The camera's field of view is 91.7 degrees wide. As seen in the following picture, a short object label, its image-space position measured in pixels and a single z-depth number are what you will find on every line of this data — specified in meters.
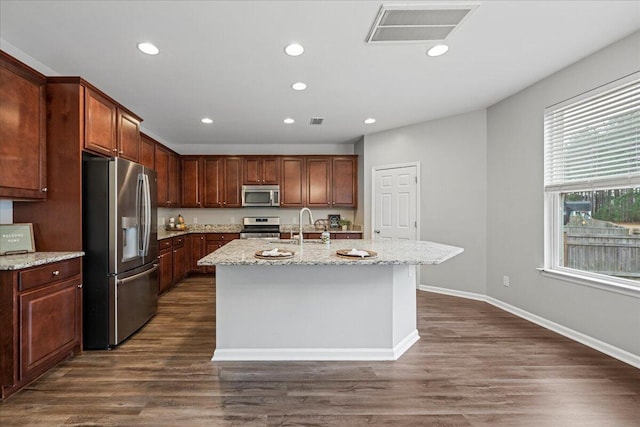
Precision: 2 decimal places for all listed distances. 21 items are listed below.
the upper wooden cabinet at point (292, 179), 5.91
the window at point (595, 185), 2.56
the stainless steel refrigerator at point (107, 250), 2.69
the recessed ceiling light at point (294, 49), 2.51
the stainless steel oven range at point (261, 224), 5.94
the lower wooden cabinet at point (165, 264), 4.44
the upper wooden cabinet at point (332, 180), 5.89
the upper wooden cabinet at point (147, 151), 4.39
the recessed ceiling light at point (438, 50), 2.55
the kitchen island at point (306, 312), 2.53
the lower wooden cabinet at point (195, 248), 5.63
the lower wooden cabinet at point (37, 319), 2.02
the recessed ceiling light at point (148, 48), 2.47
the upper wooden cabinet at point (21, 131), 2.22
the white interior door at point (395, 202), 4.82
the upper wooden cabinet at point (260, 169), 5.89
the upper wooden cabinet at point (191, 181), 5.84
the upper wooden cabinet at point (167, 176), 4.98
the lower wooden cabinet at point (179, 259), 4.98
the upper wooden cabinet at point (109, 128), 2.69
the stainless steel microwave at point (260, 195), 5.88
